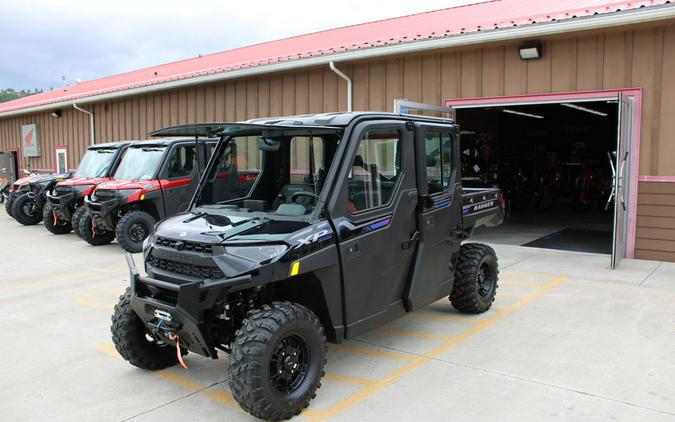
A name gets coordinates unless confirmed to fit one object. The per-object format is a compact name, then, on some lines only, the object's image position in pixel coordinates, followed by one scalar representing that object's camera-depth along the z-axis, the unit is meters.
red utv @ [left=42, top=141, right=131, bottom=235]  10.85
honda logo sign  21.92
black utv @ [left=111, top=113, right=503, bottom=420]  3.47
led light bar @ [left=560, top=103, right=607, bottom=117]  13.58
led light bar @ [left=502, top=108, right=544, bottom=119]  14.81
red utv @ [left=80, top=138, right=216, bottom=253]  9.60
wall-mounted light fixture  9.00
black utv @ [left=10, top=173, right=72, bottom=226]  13.15
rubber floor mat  9.68
